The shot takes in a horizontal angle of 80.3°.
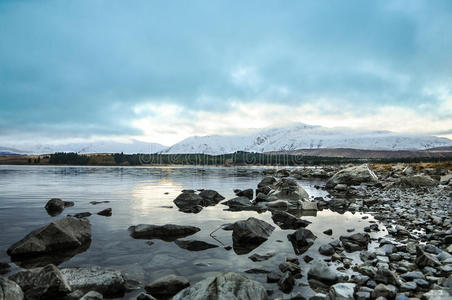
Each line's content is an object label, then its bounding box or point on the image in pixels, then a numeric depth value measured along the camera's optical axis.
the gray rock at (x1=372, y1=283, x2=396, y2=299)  4.95
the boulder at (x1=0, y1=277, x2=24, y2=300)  4.51
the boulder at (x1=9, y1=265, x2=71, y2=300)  5.20
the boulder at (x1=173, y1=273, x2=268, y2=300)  4.69
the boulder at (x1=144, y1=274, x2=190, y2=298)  5.60
